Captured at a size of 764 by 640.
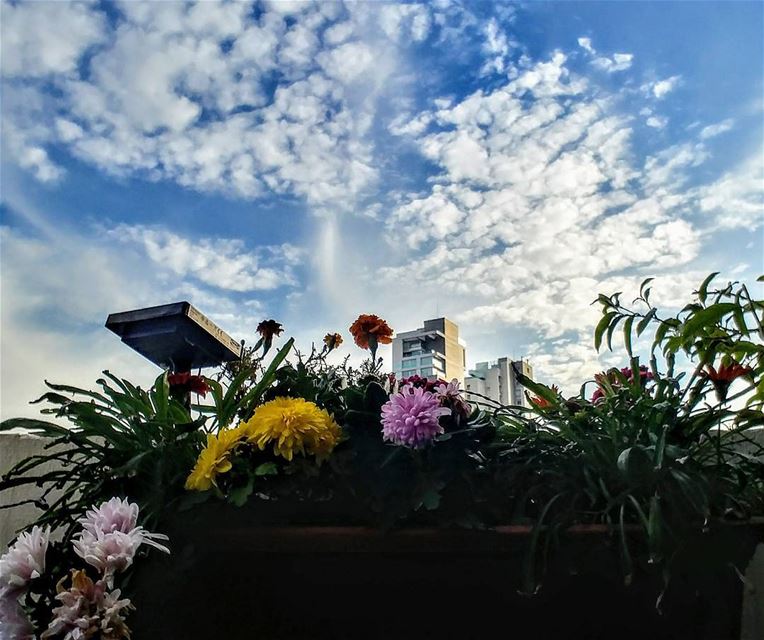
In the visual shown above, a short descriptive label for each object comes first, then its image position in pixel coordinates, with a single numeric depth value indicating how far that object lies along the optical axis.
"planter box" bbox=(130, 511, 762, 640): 0.72
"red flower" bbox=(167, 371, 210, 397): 0.98
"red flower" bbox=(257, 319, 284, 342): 1.16
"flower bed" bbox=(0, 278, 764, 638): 0.72
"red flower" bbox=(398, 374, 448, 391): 0.91
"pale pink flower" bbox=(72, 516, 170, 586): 0.68
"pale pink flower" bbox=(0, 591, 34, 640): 0.69
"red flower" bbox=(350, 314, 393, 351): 1.12
